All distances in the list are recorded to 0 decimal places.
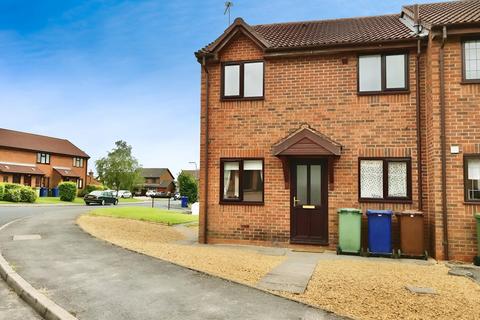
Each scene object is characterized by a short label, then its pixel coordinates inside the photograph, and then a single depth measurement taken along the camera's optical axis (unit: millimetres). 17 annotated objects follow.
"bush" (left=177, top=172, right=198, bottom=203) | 35688
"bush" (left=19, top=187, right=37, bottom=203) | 33375
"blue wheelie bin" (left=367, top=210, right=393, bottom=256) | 9797
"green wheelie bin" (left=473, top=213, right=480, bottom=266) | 8977
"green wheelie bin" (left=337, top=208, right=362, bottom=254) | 10000
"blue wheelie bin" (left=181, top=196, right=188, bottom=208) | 35281
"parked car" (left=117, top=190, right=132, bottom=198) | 61031
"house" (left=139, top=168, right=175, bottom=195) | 98875
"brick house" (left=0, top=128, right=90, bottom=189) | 44781
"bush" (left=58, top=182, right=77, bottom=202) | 39500
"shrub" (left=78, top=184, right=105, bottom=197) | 48566
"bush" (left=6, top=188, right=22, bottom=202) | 32625
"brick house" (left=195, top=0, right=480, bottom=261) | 9625
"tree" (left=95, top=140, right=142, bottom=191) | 66125
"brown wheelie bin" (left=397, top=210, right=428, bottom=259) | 9578
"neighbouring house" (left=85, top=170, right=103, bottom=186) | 63525
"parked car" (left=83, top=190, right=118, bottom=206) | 36688
